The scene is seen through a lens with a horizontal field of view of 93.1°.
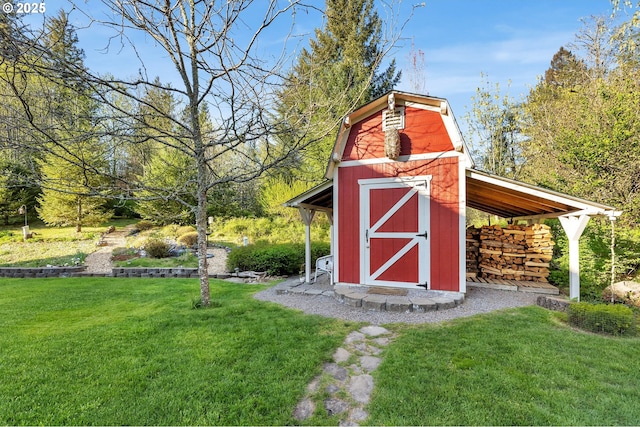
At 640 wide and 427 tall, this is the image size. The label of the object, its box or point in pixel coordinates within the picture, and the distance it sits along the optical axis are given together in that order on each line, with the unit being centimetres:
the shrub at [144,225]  1556
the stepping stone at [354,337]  343
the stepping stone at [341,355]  297
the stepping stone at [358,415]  212
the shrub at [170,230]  1387
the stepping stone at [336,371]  267
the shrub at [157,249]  1021
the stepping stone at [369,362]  280
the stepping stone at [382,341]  335
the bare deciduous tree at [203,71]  372
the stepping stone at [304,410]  215
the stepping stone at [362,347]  321
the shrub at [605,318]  357
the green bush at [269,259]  816
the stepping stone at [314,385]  246
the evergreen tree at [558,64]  1640
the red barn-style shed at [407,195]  495
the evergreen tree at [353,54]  1230
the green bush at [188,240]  1182
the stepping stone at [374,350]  313
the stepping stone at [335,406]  222
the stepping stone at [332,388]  245
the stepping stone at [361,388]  236
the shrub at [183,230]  1367
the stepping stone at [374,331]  366
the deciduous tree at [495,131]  1396
